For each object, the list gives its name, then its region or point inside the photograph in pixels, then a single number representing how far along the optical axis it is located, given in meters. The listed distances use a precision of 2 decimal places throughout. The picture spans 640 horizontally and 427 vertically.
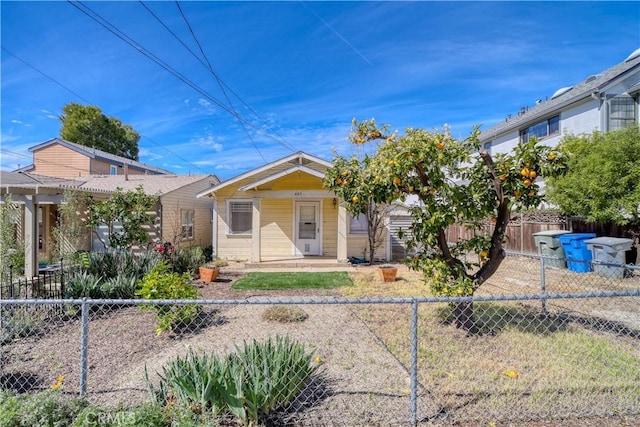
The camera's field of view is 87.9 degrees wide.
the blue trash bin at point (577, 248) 10.51
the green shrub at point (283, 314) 5.77
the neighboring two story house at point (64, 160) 23.97
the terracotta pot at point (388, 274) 9.34
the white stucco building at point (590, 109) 13.72
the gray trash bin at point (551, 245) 11.36
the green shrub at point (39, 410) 2.37
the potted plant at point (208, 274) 9.45
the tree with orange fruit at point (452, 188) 4.49
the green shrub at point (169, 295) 5.01
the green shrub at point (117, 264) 7.60
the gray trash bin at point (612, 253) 9.34
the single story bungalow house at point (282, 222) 13.20
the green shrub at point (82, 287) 6.50
